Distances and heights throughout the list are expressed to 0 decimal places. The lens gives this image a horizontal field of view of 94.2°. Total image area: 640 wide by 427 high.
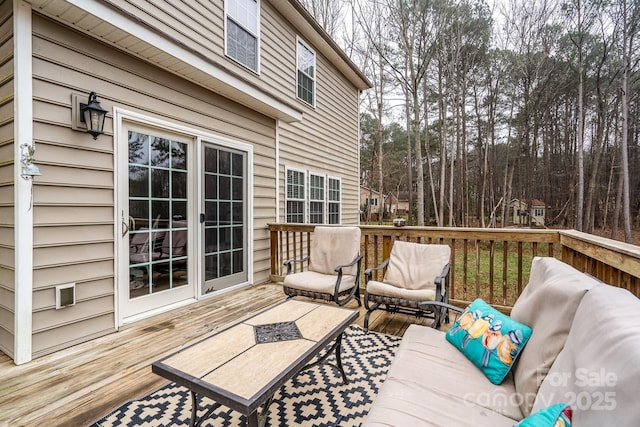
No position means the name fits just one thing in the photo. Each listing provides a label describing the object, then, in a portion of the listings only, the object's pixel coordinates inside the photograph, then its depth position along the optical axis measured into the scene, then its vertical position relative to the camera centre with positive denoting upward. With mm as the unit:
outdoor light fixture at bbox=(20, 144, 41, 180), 2395 +396
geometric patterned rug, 1817 -1285
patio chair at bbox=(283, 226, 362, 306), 3496 -782
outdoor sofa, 795 -580
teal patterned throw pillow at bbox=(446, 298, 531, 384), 1532 -723
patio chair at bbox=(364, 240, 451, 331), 2926 -780
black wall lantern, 2758 +896
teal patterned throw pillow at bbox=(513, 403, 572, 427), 854 -612
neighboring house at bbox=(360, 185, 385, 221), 26036 +856
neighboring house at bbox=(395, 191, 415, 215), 31222 +829
